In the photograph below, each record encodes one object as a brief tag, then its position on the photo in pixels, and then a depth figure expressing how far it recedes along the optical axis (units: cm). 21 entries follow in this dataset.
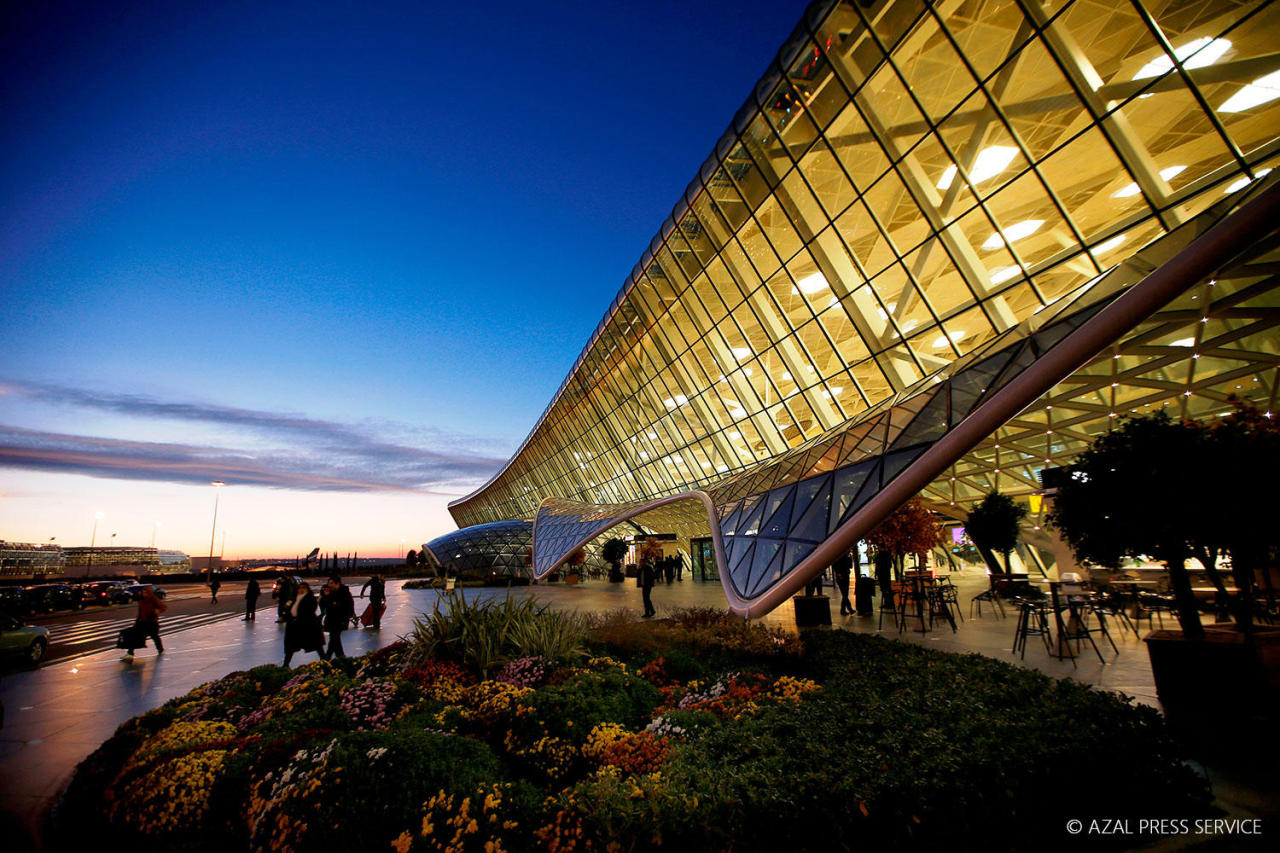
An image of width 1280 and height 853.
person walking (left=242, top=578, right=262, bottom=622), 2123
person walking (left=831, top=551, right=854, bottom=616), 1761
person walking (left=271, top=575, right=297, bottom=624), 1628
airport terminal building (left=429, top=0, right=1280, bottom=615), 927
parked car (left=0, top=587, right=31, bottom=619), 2525
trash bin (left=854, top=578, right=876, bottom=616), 1702
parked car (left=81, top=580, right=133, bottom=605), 3441
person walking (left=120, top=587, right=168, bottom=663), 1336
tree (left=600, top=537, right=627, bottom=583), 4150
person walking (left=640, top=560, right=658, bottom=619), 1722
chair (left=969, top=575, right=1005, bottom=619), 1562
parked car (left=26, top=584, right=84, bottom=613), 2877
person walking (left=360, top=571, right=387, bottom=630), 1738
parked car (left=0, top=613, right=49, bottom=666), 1300
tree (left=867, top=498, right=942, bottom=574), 1493
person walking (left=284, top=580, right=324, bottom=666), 1124
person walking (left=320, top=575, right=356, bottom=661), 1231
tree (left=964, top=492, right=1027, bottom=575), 1897
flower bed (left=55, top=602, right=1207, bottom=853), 370
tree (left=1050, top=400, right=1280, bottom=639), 700
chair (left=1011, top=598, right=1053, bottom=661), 926
